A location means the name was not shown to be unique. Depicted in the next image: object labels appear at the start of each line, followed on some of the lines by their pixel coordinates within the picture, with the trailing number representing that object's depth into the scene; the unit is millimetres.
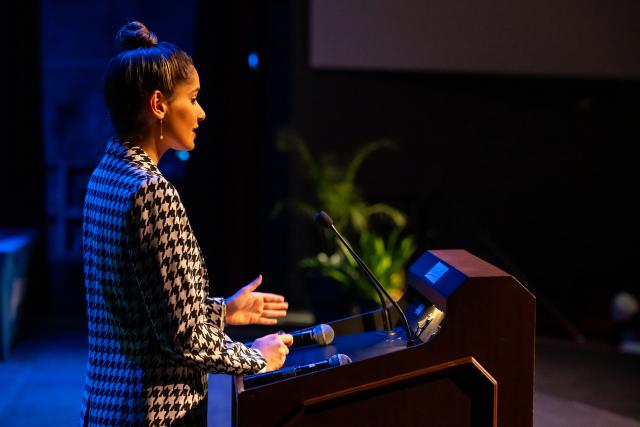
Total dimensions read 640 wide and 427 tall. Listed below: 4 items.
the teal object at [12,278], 13078
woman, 5902
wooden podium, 6036
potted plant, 14902
